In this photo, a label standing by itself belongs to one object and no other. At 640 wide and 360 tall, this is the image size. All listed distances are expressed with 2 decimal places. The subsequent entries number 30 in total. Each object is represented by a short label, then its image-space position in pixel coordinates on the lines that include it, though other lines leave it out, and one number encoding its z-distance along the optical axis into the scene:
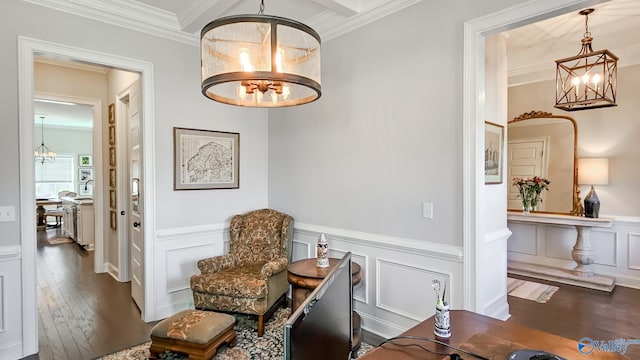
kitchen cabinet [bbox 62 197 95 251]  6.35
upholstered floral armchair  2.91
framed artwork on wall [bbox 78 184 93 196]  11.23
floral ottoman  2.38
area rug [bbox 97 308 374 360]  2.59
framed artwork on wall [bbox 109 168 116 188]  4.73
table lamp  4.30
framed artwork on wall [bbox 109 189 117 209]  4.71
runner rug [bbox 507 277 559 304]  3.91
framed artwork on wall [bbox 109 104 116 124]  4.71
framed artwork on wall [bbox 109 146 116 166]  4.74
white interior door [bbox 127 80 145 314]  3.39
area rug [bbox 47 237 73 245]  7.05
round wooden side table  2.61
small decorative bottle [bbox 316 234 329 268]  2.85
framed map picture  3.46
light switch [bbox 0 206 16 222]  2.59
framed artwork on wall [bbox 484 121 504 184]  3.02
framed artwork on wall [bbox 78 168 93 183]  11.16
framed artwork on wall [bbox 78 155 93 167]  11.12
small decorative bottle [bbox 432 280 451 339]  1.30
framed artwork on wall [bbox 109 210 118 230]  4.64
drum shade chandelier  1.53
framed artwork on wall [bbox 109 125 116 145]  4.75
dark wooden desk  1.16
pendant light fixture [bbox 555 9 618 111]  3.50
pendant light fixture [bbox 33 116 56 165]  9.95
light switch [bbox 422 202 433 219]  2.64
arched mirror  4.68
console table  4.20
